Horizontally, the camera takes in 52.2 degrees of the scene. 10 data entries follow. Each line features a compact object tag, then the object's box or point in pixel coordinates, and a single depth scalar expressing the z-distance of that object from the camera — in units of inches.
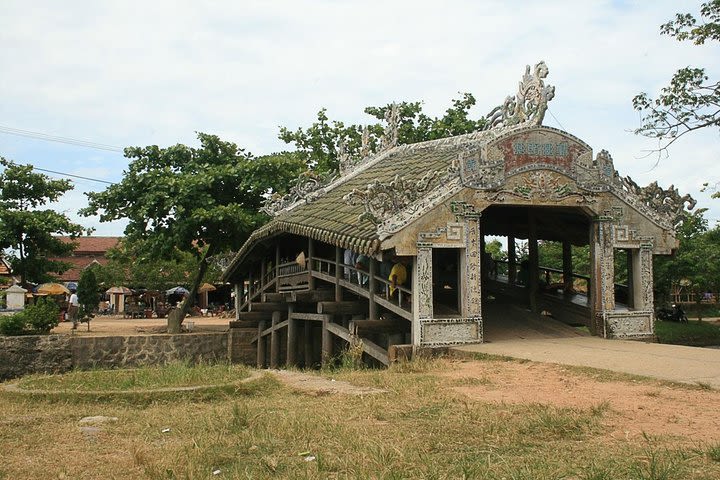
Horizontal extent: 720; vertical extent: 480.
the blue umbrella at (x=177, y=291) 1520.7
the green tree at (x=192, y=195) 895.7
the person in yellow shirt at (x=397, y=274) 545.0
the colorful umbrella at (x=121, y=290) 1528.3
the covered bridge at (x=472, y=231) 518.6
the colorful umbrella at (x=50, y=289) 1208.2
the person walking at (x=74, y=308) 1010.0
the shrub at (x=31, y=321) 831.1
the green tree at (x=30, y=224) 993.5
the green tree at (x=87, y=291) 1004.7
